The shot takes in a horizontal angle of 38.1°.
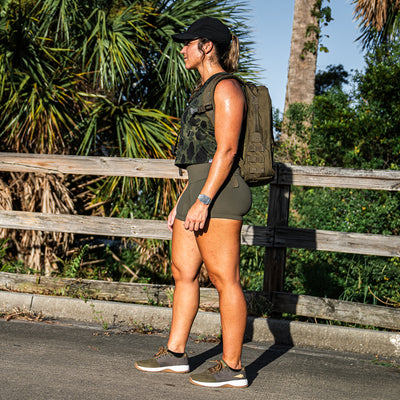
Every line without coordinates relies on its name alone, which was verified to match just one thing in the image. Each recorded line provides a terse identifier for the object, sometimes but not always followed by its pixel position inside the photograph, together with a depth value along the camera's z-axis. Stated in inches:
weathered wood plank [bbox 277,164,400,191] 181.3
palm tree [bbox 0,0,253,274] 246.7
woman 117.2
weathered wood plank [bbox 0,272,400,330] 179.3
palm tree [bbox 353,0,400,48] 366.9
